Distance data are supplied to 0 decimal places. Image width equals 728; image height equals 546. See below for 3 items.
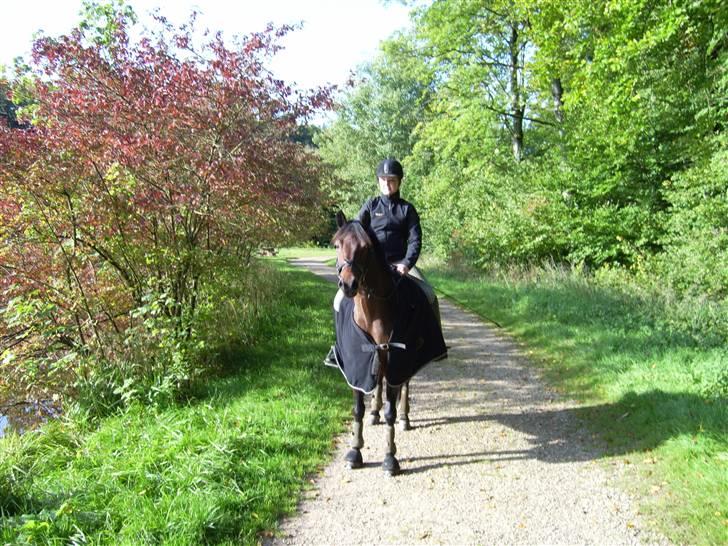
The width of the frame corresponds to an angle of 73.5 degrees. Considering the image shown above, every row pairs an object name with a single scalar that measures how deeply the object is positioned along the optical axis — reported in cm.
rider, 511
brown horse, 402
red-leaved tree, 600
